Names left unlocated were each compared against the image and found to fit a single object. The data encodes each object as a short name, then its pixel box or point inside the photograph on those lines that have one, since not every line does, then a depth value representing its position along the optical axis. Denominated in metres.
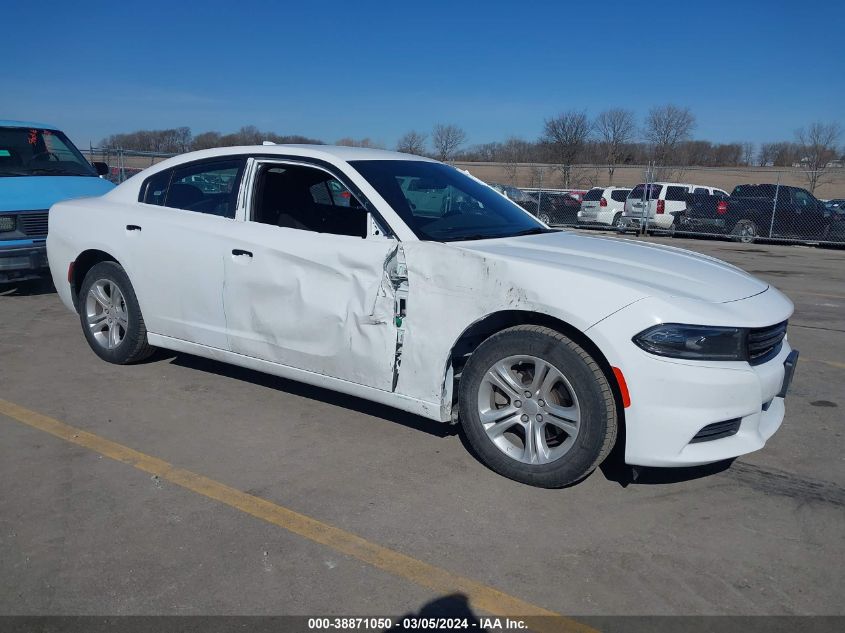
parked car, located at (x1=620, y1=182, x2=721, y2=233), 21.95
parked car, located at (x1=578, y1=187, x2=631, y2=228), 23.73
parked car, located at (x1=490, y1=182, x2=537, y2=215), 23.24
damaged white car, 3.33
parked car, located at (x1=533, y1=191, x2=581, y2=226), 24.56
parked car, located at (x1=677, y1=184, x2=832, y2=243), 19.66
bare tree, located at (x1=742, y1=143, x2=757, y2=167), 67.06
